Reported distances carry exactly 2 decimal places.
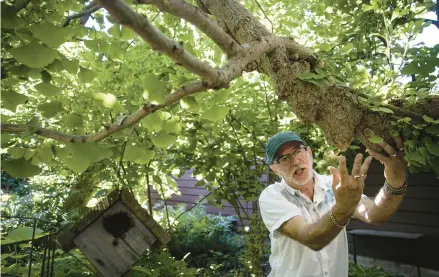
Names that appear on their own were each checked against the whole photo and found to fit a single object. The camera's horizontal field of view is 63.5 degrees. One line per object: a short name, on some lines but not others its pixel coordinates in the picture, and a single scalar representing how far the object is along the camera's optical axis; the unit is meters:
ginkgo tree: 1.06
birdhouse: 2.33
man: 1.34
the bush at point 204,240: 6.11
